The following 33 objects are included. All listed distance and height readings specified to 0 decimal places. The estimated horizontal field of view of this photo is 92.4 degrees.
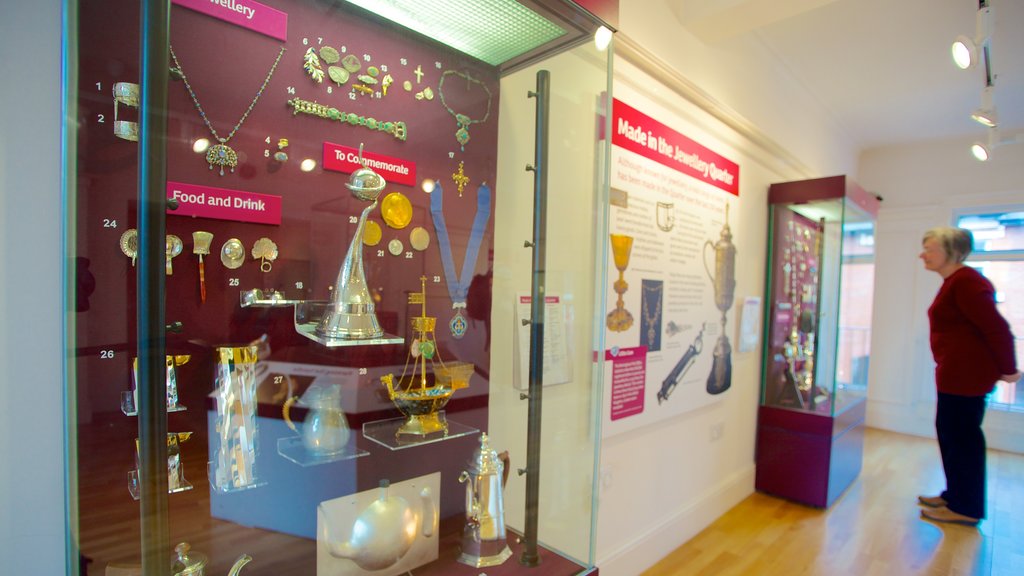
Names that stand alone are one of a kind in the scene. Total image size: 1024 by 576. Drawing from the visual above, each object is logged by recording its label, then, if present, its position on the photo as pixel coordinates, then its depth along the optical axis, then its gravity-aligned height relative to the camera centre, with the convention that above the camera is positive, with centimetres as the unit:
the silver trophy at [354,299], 106 -6
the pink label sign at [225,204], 93 +12
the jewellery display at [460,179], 137 +26
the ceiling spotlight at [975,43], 233 +117
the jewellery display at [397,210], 123 +15
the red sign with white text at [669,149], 214 +65
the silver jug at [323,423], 107 -34
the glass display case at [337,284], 85 -3
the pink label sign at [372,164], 112 +26
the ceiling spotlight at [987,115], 289 +102
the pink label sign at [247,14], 94 +51
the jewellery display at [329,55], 110 +49
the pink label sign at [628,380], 219 -47
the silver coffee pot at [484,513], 131 -65
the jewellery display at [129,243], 87 +4
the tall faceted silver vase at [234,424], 96 -31
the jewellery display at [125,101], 85 +28
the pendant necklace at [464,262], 137 +3
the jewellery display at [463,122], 137 +43
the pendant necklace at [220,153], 95 +22
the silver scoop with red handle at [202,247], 95 +4
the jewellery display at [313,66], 108 +45
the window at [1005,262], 507 +27
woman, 281 -44
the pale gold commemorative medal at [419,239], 129 +9
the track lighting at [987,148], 353 +102
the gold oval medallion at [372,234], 119 +9
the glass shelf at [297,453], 105 -40
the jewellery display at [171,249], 92 +3
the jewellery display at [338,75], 112 +45
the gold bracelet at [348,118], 108 +36
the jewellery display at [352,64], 114 +48
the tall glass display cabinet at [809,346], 333 -47
